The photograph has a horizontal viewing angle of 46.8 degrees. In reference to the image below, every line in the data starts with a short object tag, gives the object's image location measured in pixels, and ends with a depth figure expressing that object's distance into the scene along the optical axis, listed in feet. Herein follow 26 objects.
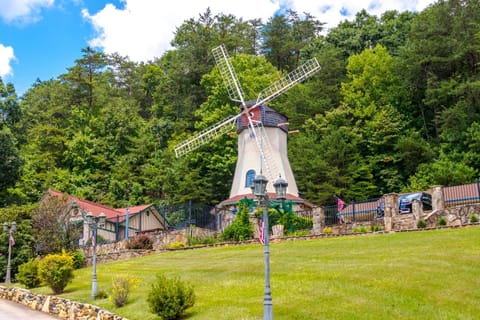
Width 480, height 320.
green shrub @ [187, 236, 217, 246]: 116.06
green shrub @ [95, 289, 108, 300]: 66.54
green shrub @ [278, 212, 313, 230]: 112.74
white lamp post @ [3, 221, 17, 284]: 96.63
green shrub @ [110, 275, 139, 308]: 58.65
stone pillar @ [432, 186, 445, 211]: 97.16
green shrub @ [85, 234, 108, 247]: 124.47
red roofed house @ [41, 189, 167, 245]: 139.74
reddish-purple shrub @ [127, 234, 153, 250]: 116.67
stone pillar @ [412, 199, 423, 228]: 95.40
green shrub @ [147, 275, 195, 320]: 49.32
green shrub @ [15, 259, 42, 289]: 82.89
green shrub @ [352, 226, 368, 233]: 97.57
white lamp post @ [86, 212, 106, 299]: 66.90
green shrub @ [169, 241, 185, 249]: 113.52
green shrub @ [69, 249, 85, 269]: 107.56
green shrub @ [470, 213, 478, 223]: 86.33
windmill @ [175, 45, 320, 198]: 138.00
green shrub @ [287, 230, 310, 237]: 103.67
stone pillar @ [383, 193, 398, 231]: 97.91
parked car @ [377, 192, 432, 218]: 105.40
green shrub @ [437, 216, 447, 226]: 90.17
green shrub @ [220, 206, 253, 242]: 111.65
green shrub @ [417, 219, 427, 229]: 90.68
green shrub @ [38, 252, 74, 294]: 73.56
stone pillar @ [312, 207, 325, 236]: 107.96
